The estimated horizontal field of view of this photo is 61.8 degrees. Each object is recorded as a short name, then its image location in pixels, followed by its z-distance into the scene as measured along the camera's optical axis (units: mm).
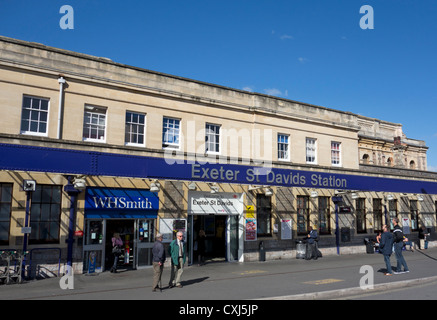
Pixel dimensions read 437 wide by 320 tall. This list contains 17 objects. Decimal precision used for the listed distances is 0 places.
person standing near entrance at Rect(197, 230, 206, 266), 17234
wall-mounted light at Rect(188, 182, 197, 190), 16266
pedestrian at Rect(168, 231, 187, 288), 11375
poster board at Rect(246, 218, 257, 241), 18586
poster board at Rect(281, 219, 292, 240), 19859
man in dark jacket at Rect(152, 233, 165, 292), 10961
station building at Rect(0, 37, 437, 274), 14023
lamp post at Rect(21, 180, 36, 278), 12838
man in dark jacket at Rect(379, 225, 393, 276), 13102
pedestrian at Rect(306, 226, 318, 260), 19312
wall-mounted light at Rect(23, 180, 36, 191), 13117
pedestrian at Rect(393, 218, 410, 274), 13258
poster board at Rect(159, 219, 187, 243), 16266
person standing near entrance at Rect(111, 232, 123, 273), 14641
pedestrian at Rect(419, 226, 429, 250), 25344
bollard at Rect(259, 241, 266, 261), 18531
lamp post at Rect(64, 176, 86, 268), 13758
